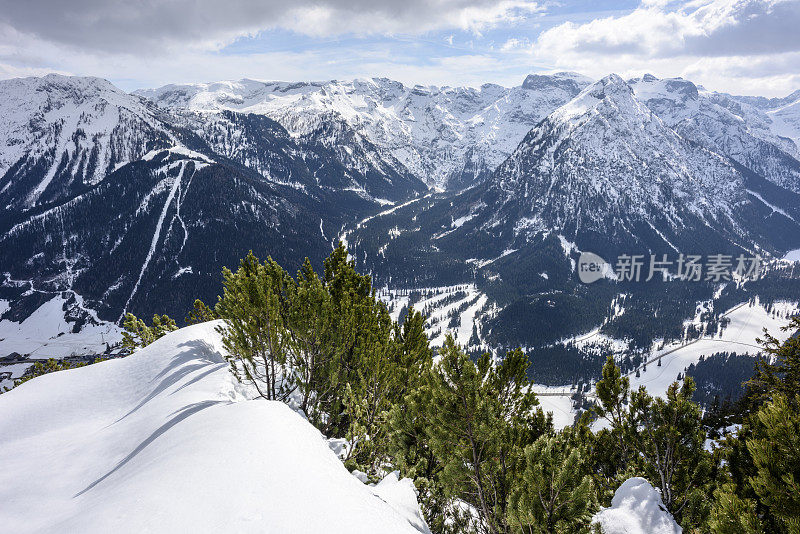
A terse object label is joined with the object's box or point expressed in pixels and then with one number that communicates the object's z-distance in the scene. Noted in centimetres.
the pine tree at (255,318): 1670
